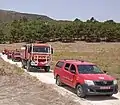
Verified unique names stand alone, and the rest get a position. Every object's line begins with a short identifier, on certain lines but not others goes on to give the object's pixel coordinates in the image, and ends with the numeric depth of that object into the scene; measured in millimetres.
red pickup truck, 7521
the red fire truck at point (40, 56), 14204
